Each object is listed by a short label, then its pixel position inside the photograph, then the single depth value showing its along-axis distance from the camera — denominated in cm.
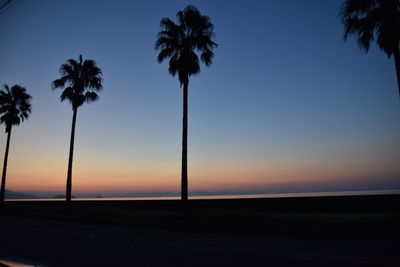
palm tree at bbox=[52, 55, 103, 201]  2788
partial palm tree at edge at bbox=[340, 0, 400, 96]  1466
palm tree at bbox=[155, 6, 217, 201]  2088
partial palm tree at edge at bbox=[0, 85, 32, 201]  3638
